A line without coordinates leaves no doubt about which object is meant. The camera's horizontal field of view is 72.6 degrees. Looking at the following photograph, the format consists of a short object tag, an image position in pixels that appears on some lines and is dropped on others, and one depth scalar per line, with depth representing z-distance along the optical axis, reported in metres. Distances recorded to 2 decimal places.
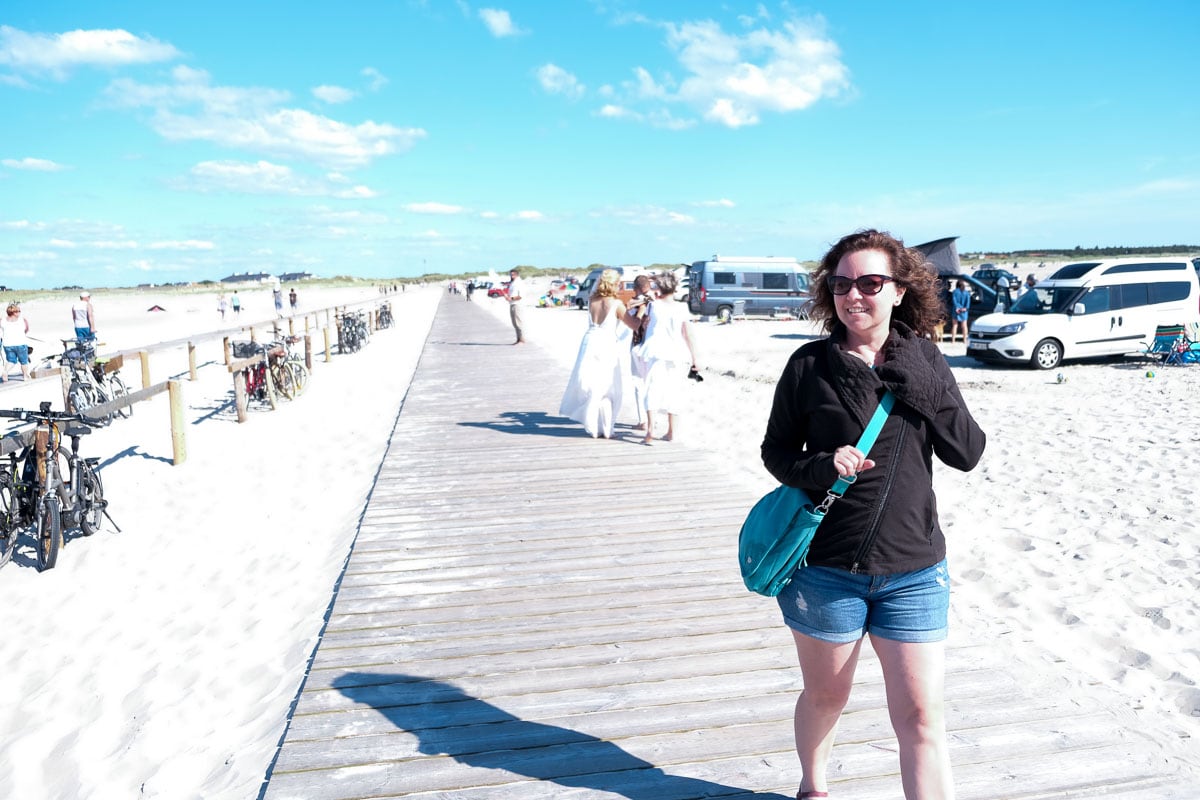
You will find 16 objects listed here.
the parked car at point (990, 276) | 23.31
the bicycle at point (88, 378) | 11.45
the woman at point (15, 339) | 15.75
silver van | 28.86
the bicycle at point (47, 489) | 5.88
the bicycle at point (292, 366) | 13.11
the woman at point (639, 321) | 7.74
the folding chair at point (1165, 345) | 14.64
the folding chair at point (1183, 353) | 14.46
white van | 14.95
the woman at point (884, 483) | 2.01
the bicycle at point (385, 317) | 31.45
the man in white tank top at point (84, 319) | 17.02
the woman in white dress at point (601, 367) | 7.91
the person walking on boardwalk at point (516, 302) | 19.17
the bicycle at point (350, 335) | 21.64
